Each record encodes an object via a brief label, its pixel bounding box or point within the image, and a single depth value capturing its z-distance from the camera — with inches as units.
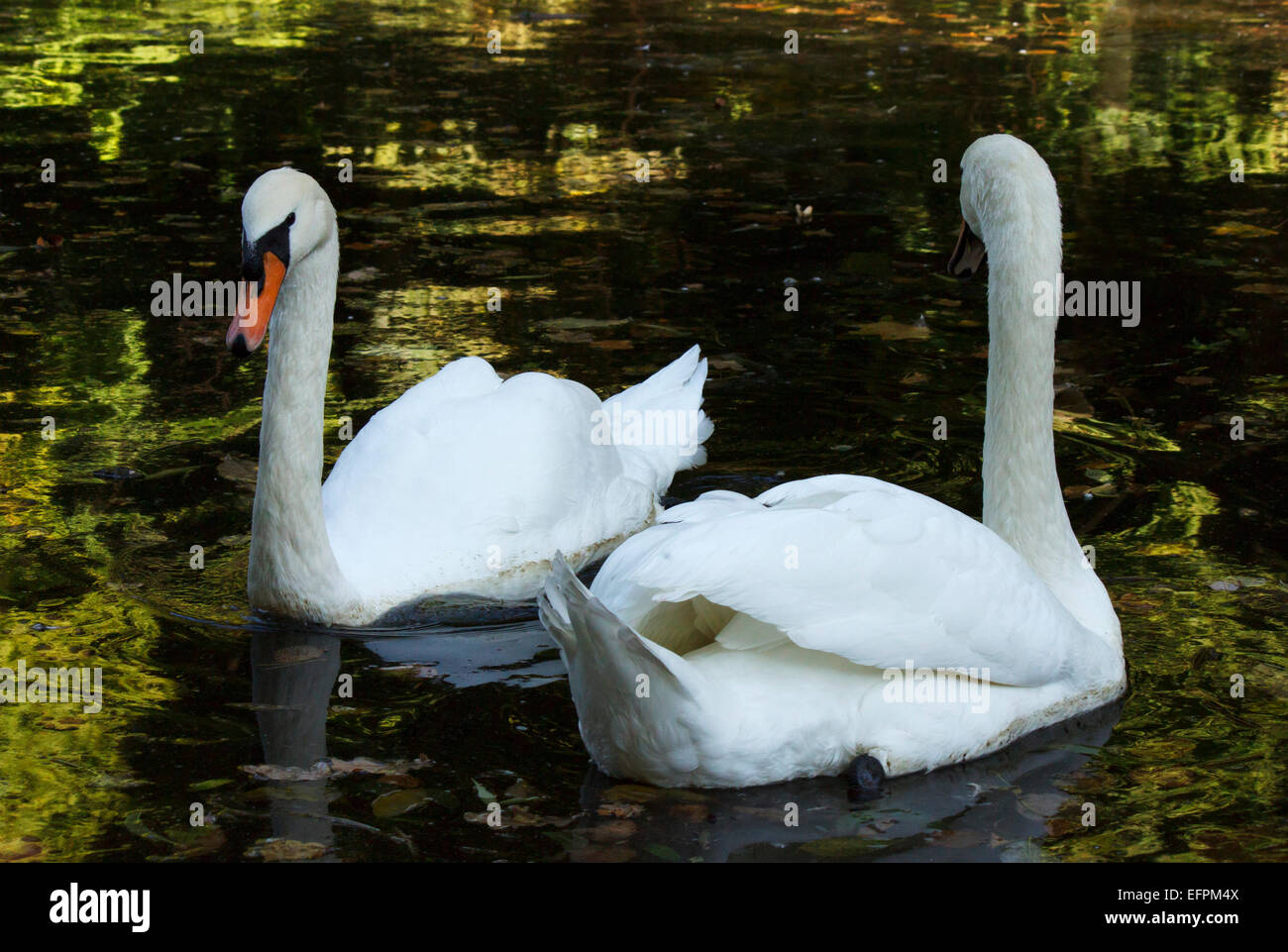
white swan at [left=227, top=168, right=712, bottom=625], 200.2
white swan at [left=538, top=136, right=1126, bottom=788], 153.3
